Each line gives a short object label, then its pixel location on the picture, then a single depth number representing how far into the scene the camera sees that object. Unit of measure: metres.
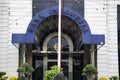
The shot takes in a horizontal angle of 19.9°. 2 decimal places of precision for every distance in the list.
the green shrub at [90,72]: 22.83
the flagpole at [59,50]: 16.95
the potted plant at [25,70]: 22.88
